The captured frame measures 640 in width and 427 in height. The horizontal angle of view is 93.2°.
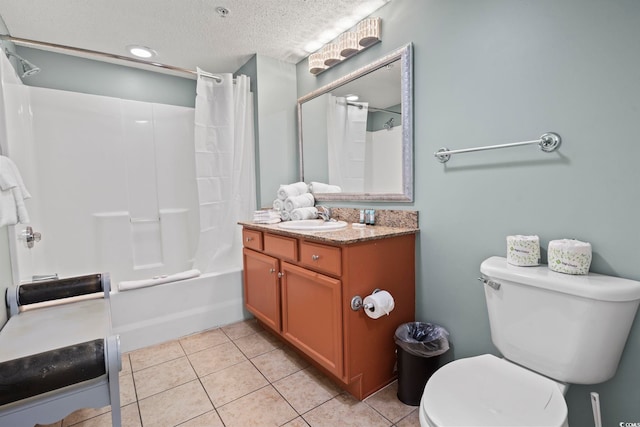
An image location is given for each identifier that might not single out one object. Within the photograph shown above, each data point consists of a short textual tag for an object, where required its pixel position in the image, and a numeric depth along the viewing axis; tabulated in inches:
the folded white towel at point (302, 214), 86.8
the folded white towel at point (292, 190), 92.2
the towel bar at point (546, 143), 46.0
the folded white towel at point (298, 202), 89.6
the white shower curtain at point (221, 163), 95.0
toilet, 34.0
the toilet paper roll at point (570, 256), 41.1
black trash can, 57.1
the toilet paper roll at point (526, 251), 45.6
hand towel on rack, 51.1
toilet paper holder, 55.6
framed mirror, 67.5
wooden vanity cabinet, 56.2
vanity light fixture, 71.6
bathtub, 79.0
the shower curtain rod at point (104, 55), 68.6
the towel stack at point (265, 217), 83.9
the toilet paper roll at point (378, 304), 55.1
